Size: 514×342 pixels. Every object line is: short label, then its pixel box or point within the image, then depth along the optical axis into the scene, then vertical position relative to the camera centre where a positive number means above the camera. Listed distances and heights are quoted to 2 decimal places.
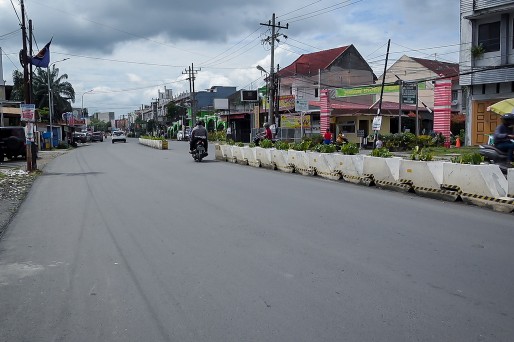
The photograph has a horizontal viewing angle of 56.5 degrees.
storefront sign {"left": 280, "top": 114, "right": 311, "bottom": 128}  45.07 +1.28
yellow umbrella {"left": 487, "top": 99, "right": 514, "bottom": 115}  16.64 +0.80
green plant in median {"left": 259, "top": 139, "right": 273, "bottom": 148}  20.55 -0.37
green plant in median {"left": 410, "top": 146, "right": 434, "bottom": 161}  11.56 -0.59
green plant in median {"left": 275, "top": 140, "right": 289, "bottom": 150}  18.89 -0.47
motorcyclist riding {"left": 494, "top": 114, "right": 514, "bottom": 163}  11.12 -0.17
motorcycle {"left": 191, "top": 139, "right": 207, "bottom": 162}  21.91 -0.65
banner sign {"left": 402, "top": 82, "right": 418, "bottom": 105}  33.72 +2.65
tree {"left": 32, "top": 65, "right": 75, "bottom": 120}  59.67 +6.12
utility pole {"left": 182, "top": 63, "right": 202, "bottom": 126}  64.57 +7.79
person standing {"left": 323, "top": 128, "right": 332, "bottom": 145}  31.54 -0.26
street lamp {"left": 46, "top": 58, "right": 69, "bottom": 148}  46.47 +0.29
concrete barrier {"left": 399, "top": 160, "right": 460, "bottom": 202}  10.44 -1.09
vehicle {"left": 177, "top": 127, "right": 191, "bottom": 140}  71.05 +0.17
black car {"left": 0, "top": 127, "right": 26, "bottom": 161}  27.20 -0.13
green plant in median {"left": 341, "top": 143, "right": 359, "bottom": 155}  14.74 -0.50
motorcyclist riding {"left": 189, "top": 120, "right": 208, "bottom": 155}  21.81 +0.08
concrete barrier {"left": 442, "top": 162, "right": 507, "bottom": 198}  9.37 -1.00
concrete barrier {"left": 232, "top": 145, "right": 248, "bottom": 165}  21.23 -0.93
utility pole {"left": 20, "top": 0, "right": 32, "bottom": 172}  19.21 +2.74
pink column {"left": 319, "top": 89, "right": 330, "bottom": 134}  42.34 +2.06
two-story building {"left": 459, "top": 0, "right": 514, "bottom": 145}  25.25 +3.90
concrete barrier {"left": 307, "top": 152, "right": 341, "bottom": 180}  14.70 -0.99
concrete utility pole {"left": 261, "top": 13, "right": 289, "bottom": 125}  37.47 +7.16
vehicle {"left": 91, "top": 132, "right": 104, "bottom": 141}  83.50 +0.16
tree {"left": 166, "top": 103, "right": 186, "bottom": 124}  99.69 +5.10
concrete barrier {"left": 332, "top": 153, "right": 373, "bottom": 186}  13.30 -1.02
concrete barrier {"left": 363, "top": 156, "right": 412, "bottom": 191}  11.93 -1.03
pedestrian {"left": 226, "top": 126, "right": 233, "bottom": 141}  58.88 +0.27
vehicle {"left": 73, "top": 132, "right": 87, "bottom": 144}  70.62 +0.17
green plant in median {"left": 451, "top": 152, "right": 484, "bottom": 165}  10.16 -0.61
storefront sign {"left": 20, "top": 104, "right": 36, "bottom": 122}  18.62 +1.02
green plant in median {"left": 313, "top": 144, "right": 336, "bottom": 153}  15.59 -0.49
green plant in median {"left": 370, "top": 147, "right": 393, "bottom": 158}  12.93 -0.58
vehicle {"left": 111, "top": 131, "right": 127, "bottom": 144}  67.81 +0.20
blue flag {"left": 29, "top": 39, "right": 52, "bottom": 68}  20.72 +3.53
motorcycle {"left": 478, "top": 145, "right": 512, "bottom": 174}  11.11 -0.61
